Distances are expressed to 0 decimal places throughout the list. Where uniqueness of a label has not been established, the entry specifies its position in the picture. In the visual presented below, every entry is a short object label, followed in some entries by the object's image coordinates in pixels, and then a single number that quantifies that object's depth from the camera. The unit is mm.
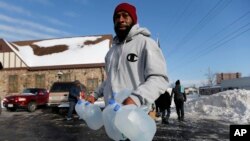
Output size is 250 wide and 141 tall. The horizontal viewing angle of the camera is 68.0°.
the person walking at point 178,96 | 8353
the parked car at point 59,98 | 10956
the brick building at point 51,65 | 20415
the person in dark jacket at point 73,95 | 8812
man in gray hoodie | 1458
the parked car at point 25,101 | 12249
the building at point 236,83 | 23002
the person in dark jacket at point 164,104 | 7979
